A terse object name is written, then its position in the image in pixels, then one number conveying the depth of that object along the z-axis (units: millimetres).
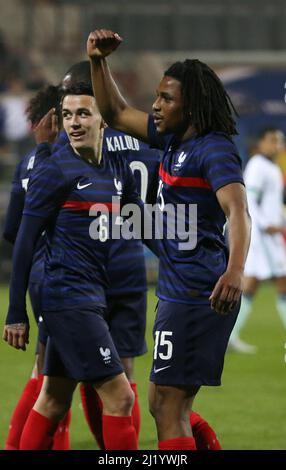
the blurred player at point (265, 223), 24203
